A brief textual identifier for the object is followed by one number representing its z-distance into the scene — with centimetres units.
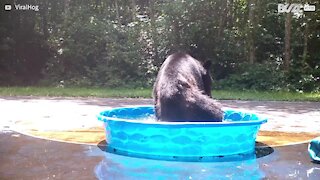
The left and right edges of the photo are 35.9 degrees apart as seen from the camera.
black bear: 539
